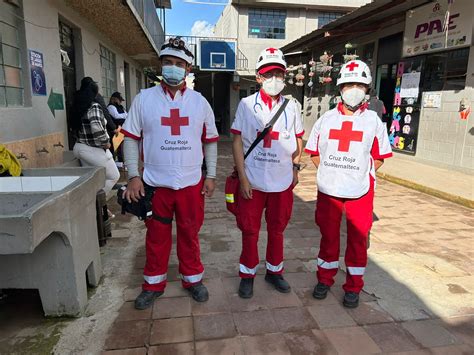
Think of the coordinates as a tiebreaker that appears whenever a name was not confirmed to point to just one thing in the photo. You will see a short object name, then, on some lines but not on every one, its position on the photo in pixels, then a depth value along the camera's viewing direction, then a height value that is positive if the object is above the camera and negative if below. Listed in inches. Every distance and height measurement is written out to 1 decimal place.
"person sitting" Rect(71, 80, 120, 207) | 169.6 -10.9
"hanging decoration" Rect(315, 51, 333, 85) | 451.8 +51.8
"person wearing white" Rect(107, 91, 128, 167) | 307.3 -4.5
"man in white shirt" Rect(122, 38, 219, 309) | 102.7 -14.2
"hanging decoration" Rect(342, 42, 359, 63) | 367.2 +65.7
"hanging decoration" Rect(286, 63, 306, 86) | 526.9 +51.0
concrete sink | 89.8 -38.9
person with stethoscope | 109.8 -16.1
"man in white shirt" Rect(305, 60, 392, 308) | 106.8 -17.8
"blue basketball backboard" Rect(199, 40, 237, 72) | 663.1 +92.3
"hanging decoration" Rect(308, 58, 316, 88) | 502.3 +54.9
